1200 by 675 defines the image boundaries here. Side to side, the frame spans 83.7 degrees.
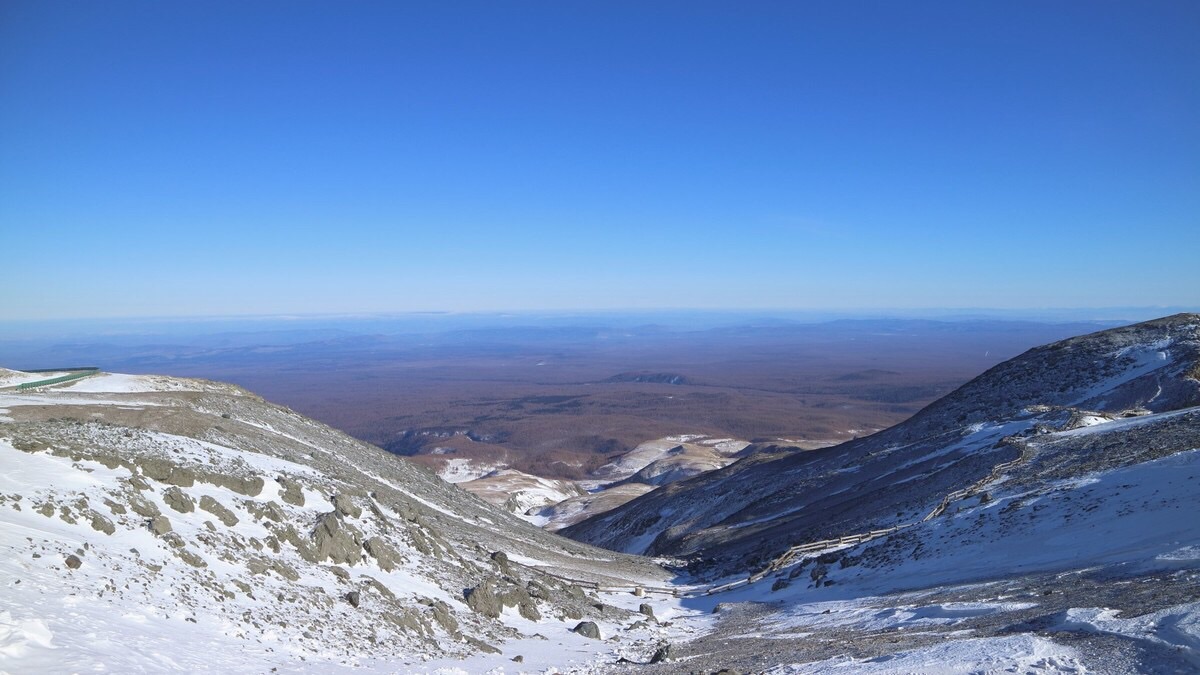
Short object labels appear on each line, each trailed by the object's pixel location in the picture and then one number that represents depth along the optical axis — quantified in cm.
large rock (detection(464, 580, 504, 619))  1686
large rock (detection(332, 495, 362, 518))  1859
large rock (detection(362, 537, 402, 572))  1714
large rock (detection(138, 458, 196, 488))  1627
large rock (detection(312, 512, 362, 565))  1625
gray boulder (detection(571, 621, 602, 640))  1702
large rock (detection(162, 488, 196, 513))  1531
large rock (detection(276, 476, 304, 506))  1811
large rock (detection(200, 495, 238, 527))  1561
